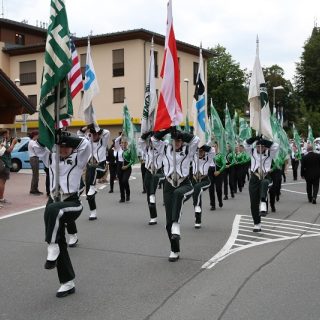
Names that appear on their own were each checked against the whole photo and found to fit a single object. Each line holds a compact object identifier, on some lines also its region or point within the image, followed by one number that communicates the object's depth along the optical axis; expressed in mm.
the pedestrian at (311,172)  11833
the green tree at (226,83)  49470
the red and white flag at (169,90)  6260
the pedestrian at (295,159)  18299
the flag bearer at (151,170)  8542
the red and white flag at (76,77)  7877
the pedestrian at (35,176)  12932
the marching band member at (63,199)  4447
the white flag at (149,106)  9241
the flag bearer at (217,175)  10546
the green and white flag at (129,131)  11606
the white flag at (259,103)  8512
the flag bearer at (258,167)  7868
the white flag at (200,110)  7935
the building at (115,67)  31644
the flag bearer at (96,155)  8548
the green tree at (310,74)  48401
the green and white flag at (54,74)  4645
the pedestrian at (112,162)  14888
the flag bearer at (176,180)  5838
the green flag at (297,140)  19020
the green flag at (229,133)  13248
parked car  21578
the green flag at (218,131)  11511
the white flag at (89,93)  9078
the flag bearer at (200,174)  8221
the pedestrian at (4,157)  10501
